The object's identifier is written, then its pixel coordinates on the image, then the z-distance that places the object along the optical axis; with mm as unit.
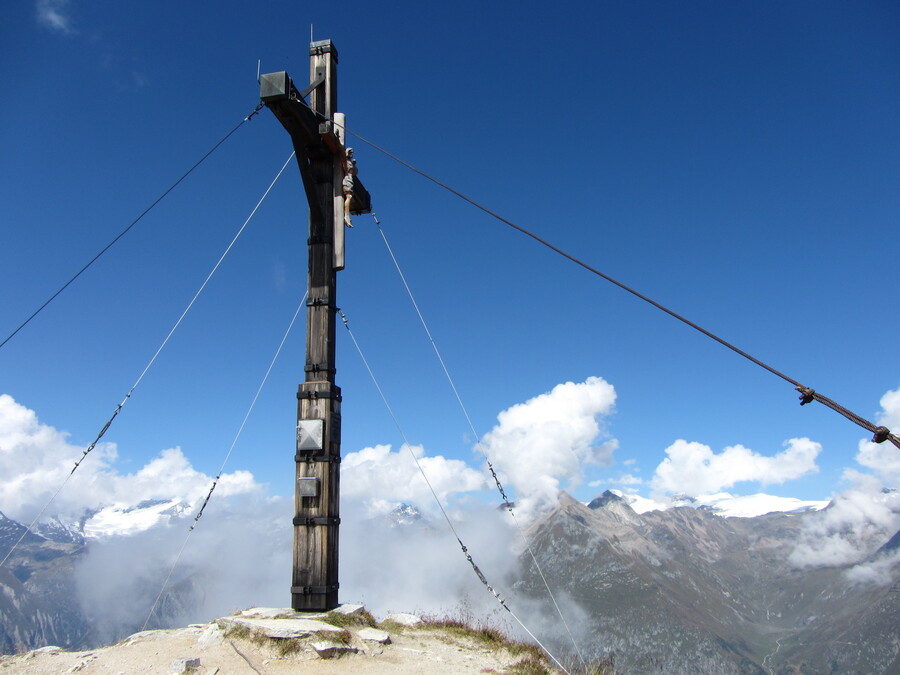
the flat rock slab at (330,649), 9859
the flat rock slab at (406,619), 12766
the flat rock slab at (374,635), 10578
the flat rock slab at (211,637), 9992
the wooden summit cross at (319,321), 11938
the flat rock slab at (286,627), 10219
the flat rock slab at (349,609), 11719
